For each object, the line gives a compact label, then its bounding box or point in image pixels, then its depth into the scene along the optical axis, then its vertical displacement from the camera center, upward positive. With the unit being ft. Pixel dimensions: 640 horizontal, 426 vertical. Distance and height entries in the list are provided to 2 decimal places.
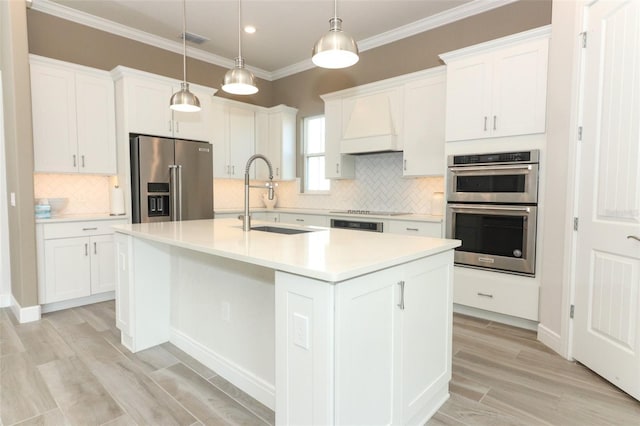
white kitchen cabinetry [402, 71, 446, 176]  12.34 +2.37
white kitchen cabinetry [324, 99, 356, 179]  15.33 +1.92
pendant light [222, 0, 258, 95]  8.31 +2.62
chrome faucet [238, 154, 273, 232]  8.34 -0.26
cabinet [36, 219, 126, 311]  11.37 -2.35
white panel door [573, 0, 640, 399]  6.89 -0.16
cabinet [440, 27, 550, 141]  9.77 +3.11
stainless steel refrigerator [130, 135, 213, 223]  13.03 +0.50
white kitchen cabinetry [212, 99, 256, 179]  16.51 +2.61
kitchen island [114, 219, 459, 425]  4.39 -2.00
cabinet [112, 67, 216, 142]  12.88 +3.21
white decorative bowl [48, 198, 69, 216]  12.81 -0.46
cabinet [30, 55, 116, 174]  11.66 +2.53
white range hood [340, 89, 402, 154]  13.44 +2.72
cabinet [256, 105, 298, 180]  17.90 +2.67
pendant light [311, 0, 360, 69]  6.15 +2.50
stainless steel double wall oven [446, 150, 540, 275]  9.97 -0.44
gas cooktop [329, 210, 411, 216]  13.67 -0.77
